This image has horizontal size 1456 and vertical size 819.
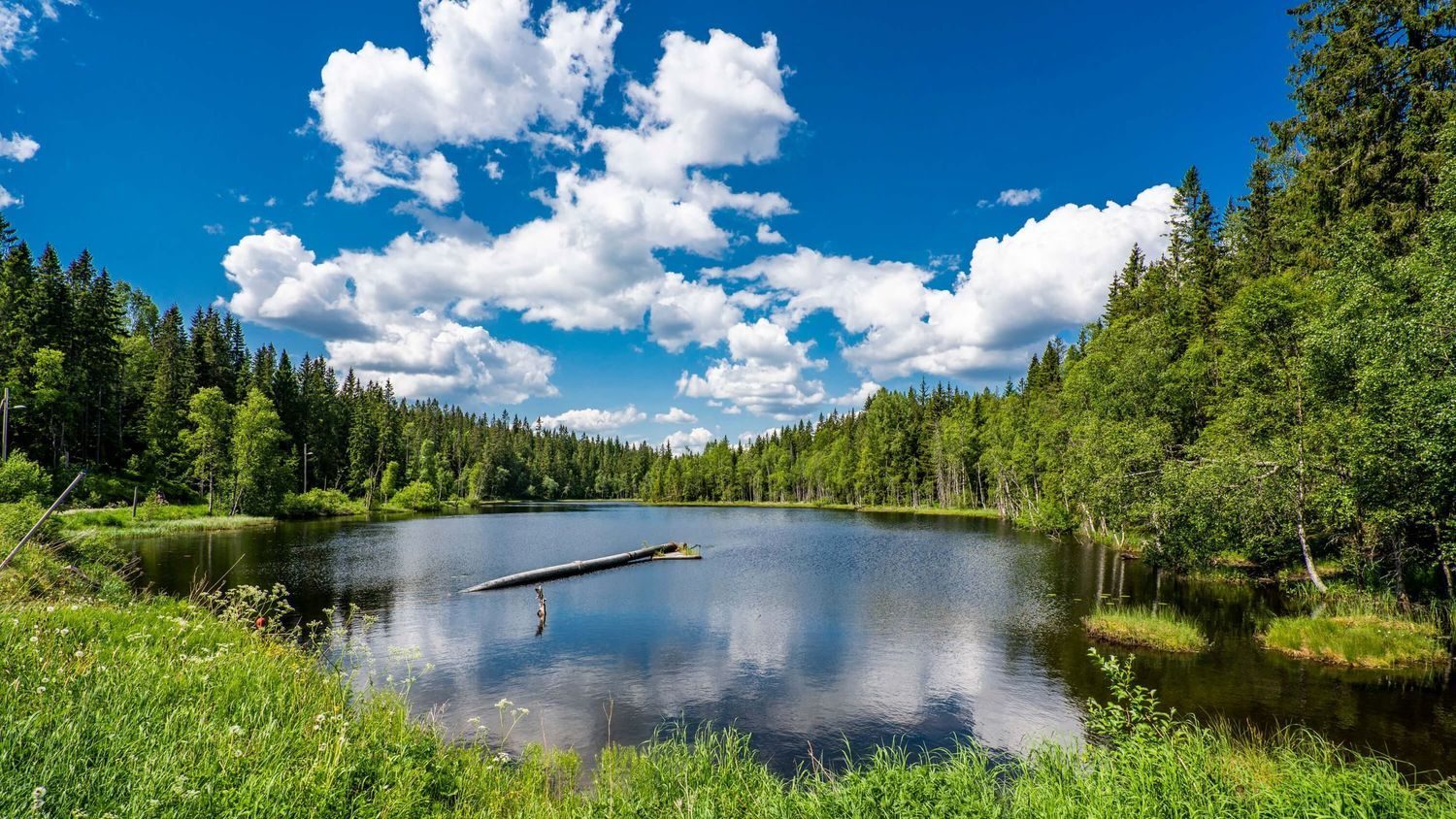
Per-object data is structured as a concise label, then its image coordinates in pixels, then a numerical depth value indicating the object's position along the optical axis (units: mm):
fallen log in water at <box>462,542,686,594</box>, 35656
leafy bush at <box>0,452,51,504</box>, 37781
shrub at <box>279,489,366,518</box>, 76250
